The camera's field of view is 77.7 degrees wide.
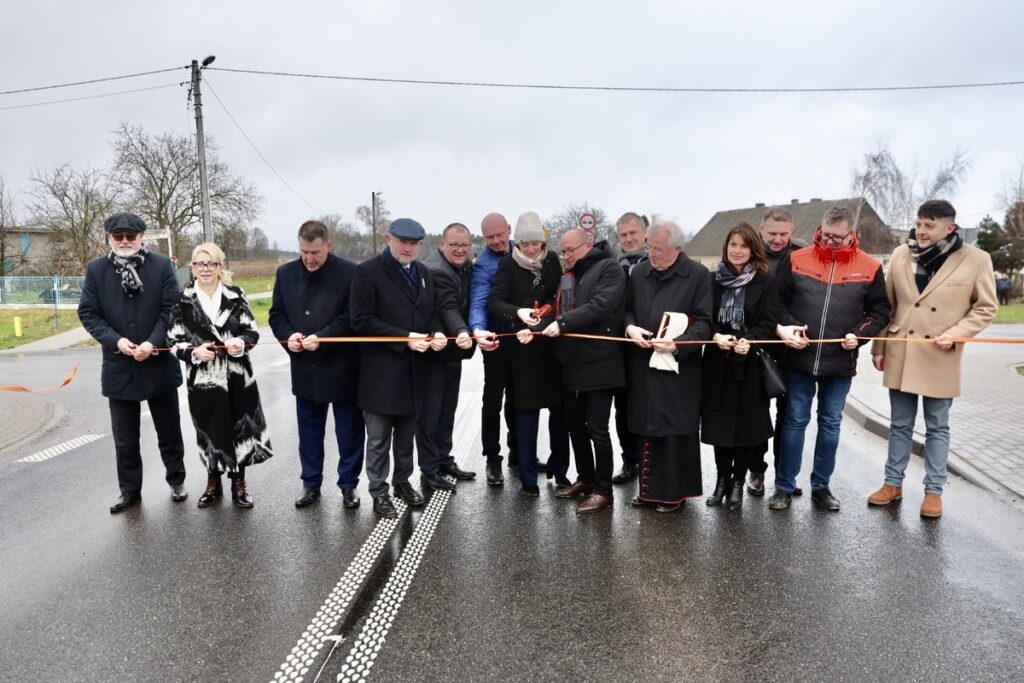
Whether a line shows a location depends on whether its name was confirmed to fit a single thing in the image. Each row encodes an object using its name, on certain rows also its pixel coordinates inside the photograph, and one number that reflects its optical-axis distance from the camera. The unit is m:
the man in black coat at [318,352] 4.82
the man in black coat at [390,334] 4.64
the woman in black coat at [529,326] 4.91
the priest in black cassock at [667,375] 4.54
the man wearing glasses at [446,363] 5.01
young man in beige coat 4.38
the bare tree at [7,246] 38.75
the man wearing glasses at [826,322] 4.57
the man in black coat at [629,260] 5.52
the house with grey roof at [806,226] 47.88
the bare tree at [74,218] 36.16
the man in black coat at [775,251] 4.86
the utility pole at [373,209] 56.00
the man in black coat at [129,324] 4.72
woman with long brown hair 4.53
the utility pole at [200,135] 20.77
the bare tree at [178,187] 39.16
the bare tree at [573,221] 53.54
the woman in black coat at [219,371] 4.68
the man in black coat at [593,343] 4.60
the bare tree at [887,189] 46.50
